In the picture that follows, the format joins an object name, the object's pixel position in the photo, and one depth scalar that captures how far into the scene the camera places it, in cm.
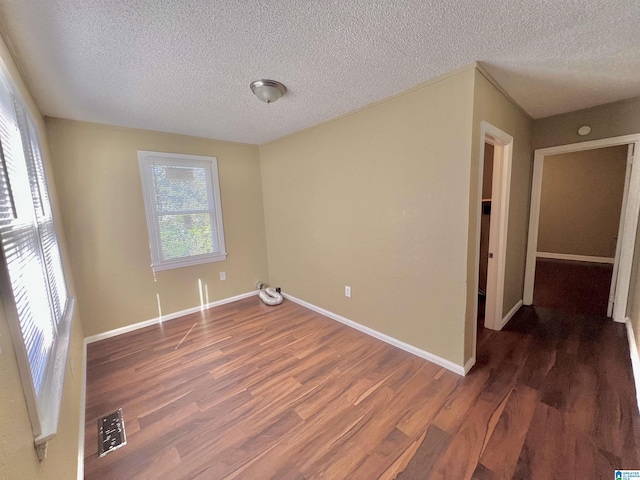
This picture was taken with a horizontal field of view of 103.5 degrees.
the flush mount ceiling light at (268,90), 194
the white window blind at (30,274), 84
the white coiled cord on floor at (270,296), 372
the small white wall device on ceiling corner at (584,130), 270
